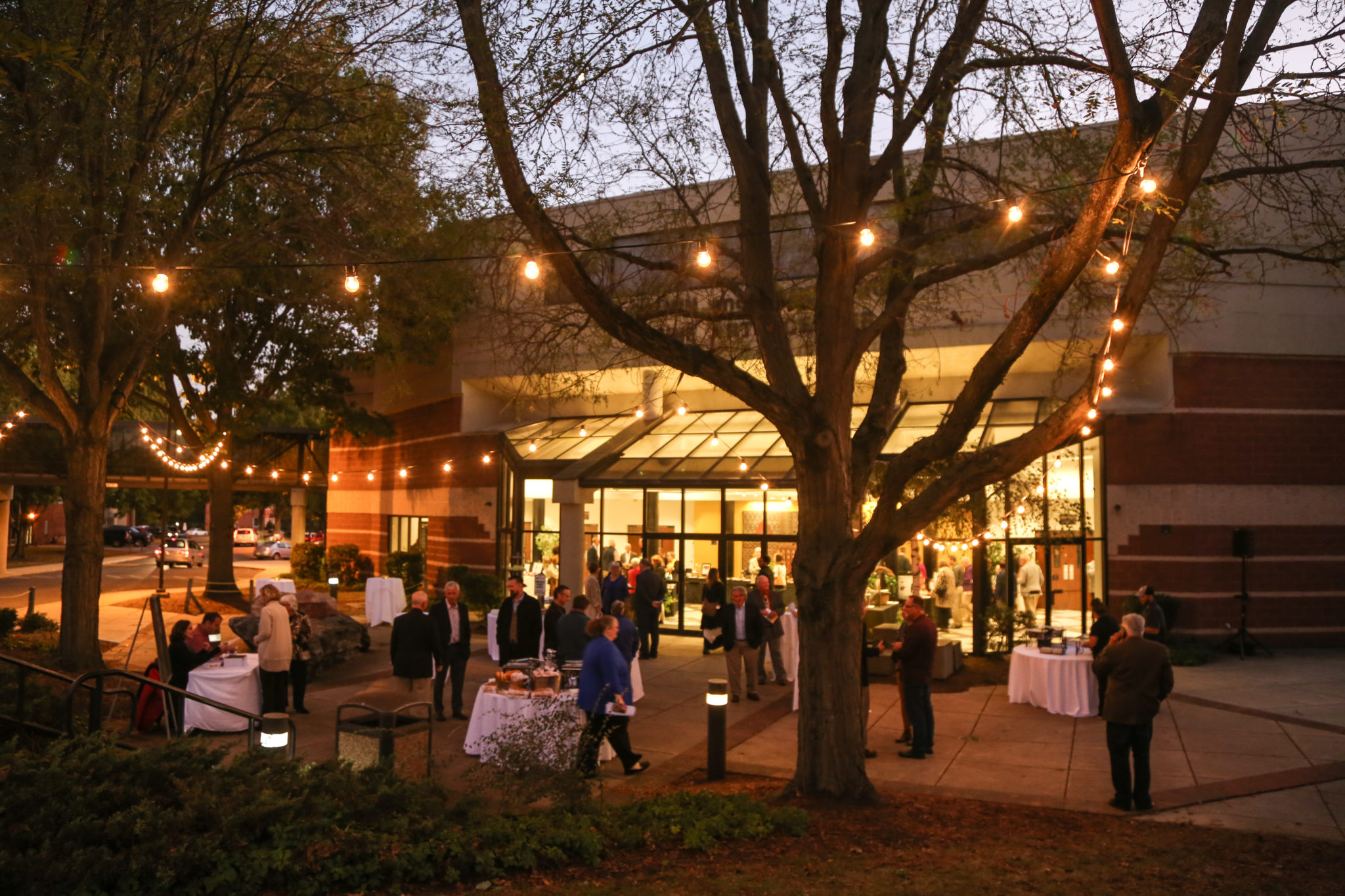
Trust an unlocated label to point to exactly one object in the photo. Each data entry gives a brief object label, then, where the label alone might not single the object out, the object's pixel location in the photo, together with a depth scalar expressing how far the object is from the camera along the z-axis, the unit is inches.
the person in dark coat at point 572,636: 429.1
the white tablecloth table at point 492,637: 636.1
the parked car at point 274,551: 2031.3
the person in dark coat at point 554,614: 488.1
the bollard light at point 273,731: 323.3
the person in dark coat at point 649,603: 631.2
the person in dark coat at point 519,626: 500.1
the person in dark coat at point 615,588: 608.7
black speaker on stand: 636.1
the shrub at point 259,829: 209.8
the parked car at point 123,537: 2427.4
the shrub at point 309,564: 1238.9
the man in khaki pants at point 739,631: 503.2
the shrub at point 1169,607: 643.5
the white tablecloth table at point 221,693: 422.3
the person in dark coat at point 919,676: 389.1
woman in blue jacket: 338.6
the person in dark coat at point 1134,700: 315.3
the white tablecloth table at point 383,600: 822.5
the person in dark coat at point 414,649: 423.8
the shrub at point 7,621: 663.1
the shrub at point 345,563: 1194.0
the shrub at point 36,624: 725.3
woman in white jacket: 428.8
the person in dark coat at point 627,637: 427.8
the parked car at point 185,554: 1707.7
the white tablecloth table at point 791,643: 562.3
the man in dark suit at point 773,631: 545.3
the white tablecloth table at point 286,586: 731.3
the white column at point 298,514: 1561.3
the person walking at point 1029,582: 659.4
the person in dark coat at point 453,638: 445.1
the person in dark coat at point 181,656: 418.9
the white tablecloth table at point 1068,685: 465.1
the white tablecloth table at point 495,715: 352.2
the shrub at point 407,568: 1023.6
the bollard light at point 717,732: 362.0
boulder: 556.7
